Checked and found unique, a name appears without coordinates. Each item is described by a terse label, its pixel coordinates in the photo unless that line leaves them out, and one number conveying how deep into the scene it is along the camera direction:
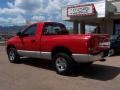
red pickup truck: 4.02
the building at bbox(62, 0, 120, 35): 9.83
